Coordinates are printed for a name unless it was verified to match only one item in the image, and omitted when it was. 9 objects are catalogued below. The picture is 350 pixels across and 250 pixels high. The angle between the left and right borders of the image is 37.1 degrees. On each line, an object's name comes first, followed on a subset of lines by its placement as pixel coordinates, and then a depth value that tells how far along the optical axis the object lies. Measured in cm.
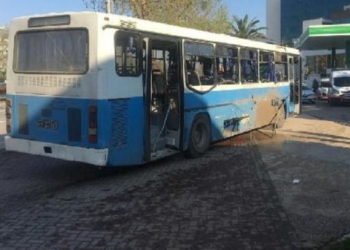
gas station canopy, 3662
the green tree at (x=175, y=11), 2259
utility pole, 1836
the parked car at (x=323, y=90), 3610
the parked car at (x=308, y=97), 3366
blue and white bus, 868
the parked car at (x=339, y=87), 3042
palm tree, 6369
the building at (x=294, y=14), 9550
